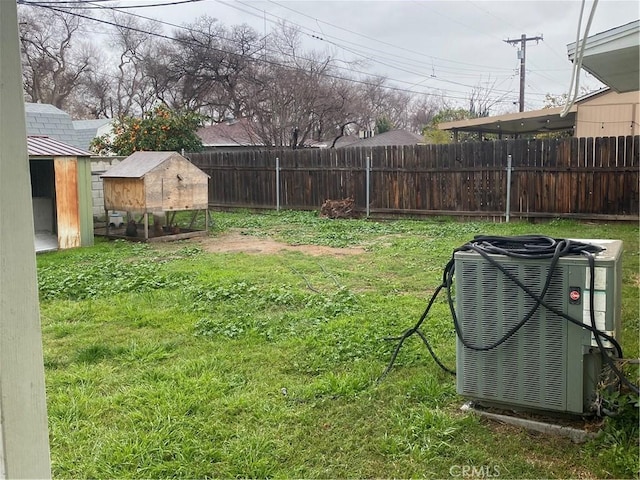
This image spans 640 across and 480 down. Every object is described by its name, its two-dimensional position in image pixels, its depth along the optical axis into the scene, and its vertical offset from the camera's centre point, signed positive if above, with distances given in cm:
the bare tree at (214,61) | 2762 +682
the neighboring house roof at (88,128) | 2450 +320
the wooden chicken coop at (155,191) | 885 +8
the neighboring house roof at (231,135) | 2769 +311
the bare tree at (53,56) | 2678 +760
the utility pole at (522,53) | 2533 +635
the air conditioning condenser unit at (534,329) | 234 -63
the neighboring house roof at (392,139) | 2815 +273
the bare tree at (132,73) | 3055 +739
